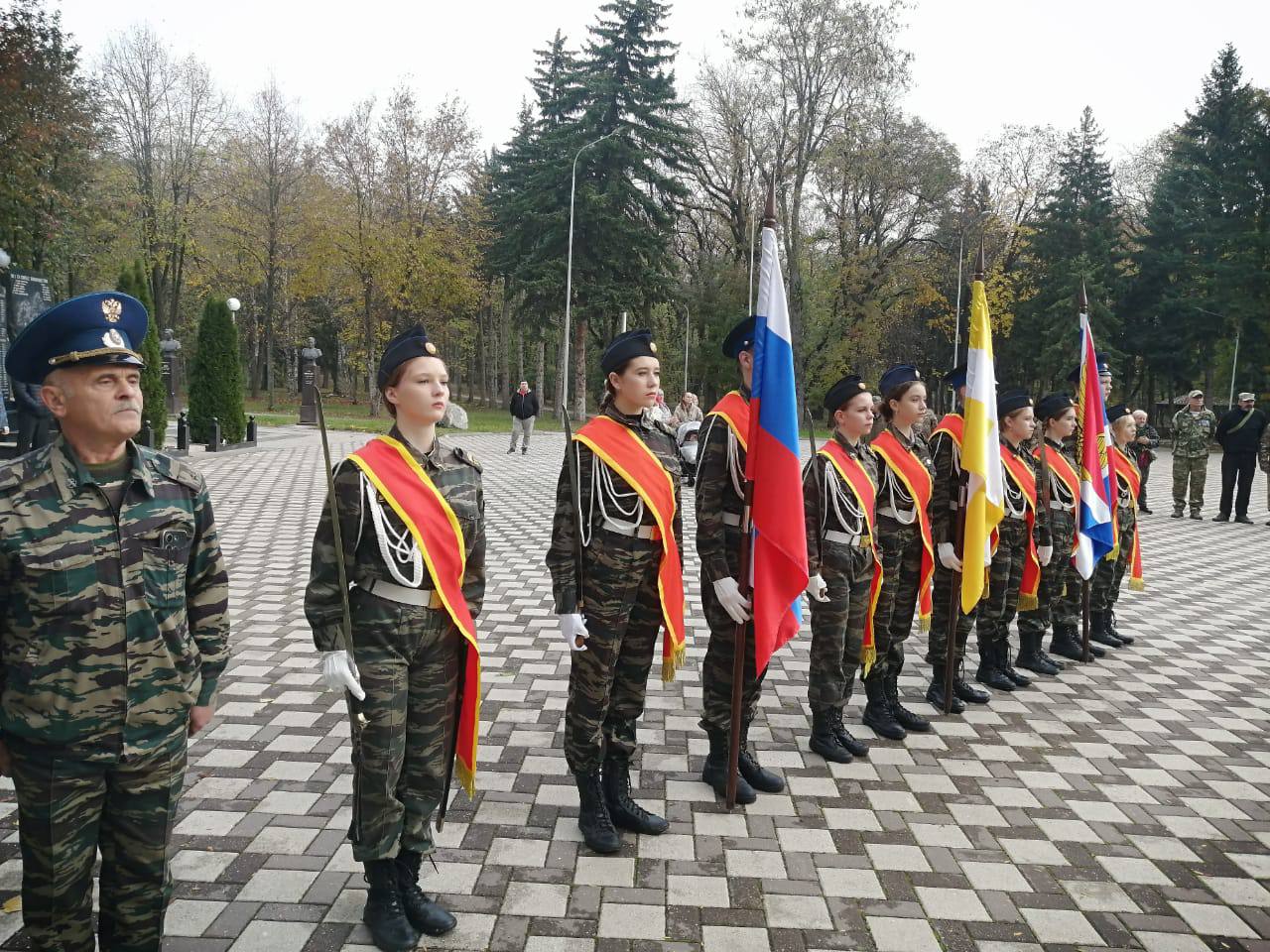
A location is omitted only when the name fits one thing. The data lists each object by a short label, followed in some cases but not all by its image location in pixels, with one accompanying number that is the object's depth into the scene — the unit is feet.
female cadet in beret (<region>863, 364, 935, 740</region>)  16.96
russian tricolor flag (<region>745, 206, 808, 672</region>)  13.17
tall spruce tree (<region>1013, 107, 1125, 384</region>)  123.03
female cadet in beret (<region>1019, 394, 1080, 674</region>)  21.68
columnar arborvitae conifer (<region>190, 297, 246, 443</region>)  69.15
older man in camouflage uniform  7.63
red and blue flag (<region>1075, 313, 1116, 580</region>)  21.35
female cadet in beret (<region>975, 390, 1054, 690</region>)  20.02
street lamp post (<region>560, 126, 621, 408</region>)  93.58
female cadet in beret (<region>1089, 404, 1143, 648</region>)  24.02
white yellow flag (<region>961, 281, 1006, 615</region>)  17.61
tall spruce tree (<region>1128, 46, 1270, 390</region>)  106.42
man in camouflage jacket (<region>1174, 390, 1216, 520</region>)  49.14
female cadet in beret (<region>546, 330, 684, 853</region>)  12.25
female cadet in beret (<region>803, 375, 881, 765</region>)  15.30
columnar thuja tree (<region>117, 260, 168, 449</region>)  59.00
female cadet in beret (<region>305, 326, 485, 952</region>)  9.77
